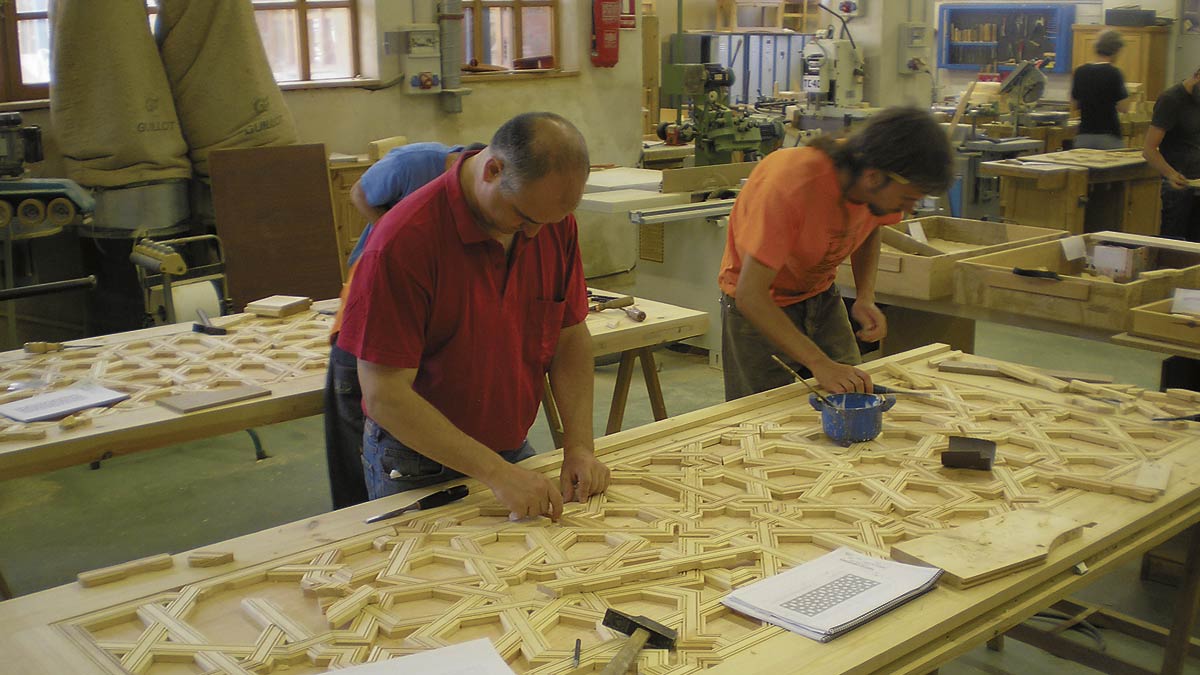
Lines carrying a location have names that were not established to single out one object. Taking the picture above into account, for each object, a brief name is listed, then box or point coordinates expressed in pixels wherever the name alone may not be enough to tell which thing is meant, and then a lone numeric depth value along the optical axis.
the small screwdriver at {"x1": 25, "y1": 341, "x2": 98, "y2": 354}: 3.53
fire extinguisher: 8.08
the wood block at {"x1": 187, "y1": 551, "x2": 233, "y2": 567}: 1.95
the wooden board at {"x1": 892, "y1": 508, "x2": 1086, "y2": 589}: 1.88
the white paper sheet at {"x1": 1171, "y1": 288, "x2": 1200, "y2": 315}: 3.71
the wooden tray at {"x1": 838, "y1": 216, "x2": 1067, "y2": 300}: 4.18
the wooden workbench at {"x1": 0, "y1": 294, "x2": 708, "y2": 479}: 2.76
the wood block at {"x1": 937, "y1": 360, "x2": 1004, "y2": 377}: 3.12
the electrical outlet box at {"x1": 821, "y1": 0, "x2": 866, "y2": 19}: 9.34
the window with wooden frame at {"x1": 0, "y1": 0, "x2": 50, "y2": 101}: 5.99
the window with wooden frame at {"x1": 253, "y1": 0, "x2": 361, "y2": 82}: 7.00
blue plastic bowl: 2.57
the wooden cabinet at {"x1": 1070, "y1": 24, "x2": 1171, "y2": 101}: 11.96
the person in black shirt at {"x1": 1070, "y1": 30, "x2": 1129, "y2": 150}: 7.93
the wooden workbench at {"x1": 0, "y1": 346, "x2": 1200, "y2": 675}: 1.67
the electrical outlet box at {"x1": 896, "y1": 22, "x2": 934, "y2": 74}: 10.09
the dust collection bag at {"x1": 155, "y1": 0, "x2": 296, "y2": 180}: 5.96
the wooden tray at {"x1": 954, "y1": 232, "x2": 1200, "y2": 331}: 3.77
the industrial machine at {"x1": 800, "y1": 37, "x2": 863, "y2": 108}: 8.70
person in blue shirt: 3.03
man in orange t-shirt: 2.76
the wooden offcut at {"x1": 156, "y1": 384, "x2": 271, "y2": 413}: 2.94
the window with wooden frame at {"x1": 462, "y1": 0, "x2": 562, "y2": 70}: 7.89
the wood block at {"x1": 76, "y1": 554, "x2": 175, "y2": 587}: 1.88
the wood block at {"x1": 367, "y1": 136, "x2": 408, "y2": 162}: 6.20
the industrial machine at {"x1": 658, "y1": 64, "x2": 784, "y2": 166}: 6.30
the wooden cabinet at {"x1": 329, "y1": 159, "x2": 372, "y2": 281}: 6.64
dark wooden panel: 5.56
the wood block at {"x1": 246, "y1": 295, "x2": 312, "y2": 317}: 4.00
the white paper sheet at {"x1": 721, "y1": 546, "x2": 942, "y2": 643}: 1.72
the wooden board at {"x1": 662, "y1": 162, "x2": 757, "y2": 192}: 5.98
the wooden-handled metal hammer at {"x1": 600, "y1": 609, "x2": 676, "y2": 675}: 1.66
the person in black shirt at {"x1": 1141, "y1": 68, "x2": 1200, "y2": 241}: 6.94
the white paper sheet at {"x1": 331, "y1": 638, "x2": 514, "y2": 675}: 1.58
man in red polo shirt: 2.06
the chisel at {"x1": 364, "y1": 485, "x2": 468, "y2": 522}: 2.19
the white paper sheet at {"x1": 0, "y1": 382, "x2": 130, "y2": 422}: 2.88
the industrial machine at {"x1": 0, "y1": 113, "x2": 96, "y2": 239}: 5.11
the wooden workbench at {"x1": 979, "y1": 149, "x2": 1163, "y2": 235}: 7.23
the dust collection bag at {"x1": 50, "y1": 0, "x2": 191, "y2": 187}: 5.61
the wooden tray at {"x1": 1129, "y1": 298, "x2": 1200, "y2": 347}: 3.51
